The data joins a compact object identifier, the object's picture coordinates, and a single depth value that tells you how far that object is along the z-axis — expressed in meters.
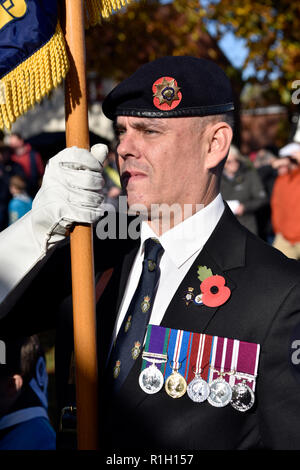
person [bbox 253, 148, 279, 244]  17.02
